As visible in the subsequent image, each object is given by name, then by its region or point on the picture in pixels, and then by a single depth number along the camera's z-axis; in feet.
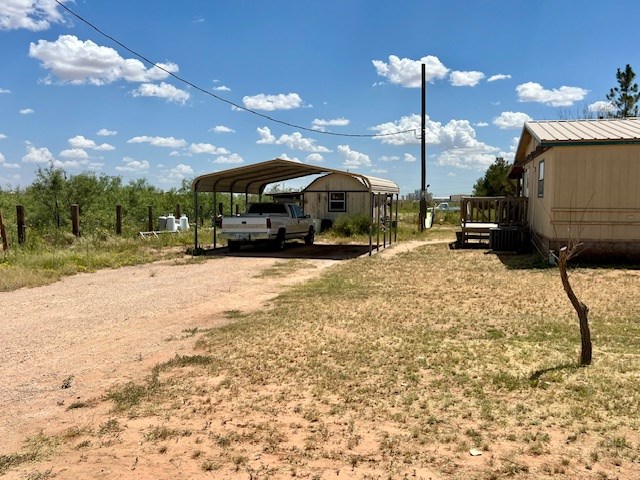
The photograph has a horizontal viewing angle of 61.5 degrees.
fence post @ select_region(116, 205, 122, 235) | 68.49
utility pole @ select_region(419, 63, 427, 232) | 89.10
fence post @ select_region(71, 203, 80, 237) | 60.80
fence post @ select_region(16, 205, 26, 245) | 53.11
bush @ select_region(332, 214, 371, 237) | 78.74
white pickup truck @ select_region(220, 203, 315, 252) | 57.06
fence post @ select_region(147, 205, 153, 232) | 74.42
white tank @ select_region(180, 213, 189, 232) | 84.84
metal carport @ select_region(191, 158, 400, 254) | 57.52
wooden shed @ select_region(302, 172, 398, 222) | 90.84
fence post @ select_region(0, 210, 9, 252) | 48.55
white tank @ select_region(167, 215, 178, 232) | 81.59
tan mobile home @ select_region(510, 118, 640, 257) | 42.47
